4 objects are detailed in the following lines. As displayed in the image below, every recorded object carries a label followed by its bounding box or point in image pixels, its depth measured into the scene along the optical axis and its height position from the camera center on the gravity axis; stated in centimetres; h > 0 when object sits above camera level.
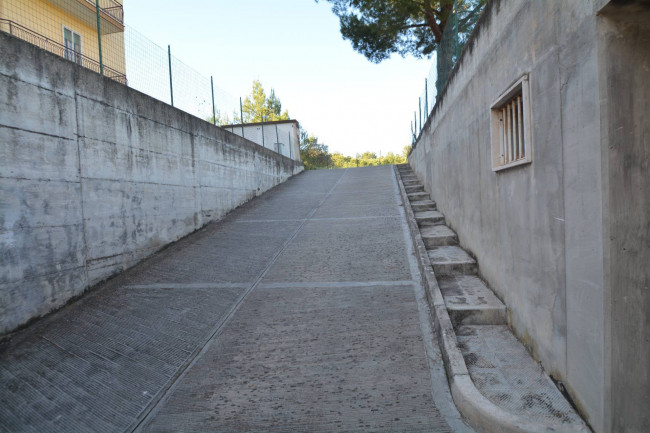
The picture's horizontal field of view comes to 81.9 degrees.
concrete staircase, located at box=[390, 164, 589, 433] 246 -139
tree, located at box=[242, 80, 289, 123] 3291 +882
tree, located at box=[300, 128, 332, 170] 3162 +441
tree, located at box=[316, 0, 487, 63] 1225 +607
